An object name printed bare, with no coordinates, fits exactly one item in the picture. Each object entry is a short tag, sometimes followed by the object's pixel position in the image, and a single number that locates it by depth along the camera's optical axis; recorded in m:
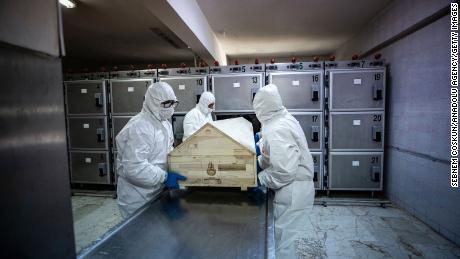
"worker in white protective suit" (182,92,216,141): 3.59
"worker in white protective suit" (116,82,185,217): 1.73
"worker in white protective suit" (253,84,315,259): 1.80
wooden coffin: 1.54
